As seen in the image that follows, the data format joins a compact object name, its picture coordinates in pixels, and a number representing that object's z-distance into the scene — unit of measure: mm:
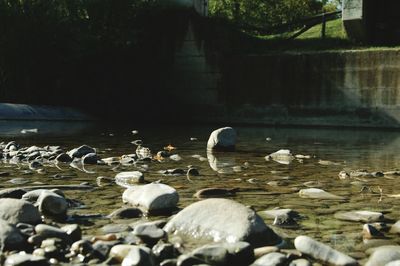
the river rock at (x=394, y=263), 3134
